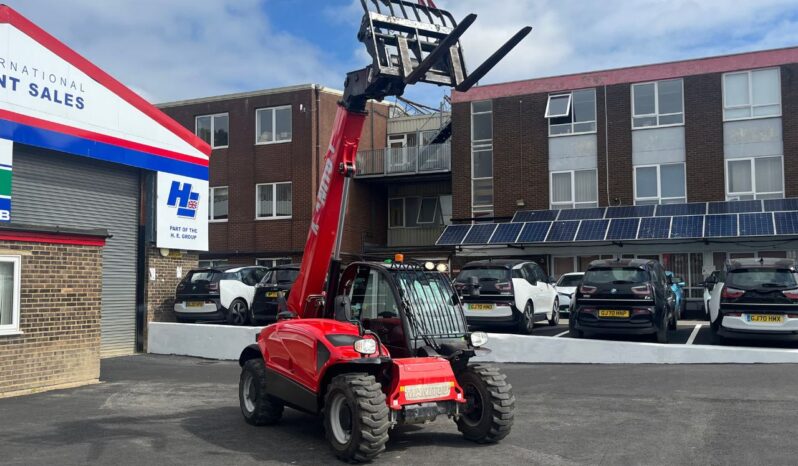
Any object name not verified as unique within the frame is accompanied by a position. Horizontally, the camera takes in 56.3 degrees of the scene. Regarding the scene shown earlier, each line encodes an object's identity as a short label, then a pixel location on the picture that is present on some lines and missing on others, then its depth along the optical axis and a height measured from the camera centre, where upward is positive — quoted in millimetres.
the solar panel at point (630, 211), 24484 +2047
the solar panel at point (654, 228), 22531 +1371
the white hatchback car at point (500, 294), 15711 -438
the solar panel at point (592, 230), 23156 +1348
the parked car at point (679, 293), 18297 -544
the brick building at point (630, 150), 24328 +4329
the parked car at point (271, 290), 17391 -352
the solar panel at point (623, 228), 22928 +1389
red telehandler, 7027 -627
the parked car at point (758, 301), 13023 -523
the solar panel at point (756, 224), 21094 +1373
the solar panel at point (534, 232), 23936 +1339
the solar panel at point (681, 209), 23875 +2041
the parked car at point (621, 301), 13883 -534
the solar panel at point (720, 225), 21578 +1374
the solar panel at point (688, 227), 22078 +1375
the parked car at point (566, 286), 21453 -384
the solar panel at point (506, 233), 24391 +1343
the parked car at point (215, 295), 18172 -503
